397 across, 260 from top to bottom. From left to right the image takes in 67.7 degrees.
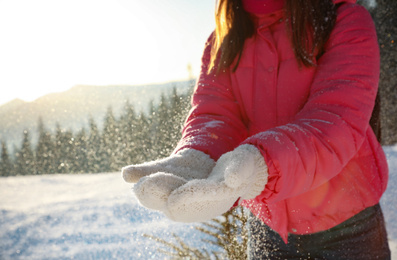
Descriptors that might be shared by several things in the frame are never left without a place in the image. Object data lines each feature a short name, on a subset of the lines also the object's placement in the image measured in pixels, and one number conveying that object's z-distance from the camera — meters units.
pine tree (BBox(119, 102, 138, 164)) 24.31
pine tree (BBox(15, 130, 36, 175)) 30.31
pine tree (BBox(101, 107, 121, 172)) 27.30
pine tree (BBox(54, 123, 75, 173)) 29.69
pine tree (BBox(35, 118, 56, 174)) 29.88
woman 0.76
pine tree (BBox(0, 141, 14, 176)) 32.12
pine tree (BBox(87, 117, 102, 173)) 28.75
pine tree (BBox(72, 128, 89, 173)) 29.89
